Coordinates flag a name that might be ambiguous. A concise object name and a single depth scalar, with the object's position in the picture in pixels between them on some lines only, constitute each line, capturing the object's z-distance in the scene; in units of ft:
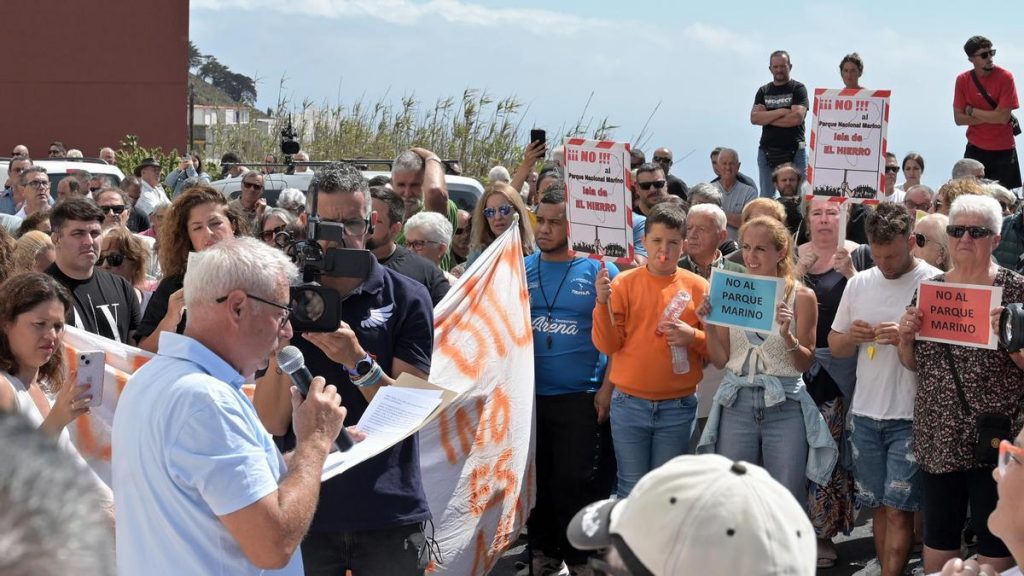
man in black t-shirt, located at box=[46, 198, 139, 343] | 20.80
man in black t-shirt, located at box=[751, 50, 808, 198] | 42.47
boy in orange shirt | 22.22
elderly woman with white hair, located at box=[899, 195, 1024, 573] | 19.19
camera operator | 14.43
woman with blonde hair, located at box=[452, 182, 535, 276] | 25.81
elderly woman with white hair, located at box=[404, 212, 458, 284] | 25.53
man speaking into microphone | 9.86
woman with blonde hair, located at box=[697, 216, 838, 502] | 21.59
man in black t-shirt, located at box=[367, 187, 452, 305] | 19.47
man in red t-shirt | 38.75
